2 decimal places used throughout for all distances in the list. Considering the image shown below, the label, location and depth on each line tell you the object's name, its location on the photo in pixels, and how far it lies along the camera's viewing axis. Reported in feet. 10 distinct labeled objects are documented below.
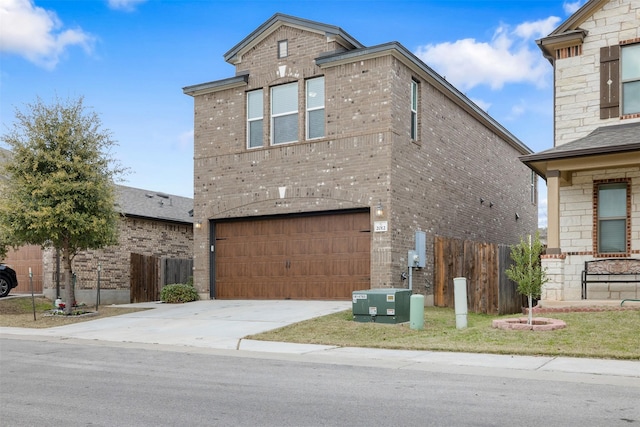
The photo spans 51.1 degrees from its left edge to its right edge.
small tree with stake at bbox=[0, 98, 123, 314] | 61.98
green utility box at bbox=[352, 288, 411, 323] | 48.19
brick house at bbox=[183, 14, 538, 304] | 62.69
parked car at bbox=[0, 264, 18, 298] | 80.12
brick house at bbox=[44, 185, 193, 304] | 80.89
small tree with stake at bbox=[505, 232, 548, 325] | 44.04
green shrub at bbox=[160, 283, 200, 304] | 71.87
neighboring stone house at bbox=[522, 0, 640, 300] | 52.75
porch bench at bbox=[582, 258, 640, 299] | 52.31
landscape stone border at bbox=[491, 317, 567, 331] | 40.96
